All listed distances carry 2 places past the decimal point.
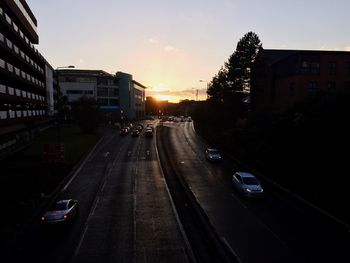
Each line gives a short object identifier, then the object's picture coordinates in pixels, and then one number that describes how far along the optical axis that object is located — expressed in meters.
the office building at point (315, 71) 57.69
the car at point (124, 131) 84.68
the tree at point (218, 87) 78.05
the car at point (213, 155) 49.59
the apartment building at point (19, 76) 44.74
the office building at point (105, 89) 145.38
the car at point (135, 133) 82.09
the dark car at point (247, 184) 30.95
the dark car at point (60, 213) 23.34
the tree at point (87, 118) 82.88
